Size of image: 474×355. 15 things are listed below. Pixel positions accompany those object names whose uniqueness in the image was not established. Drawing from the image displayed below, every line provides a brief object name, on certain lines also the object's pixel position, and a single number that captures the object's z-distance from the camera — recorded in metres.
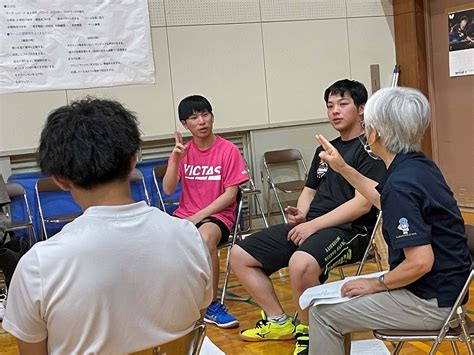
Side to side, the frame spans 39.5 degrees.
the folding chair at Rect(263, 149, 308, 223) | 5.83
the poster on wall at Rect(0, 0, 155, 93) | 5.16
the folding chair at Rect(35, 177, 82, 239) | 4.90
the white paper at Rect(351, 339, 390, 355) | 3.00
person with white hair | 2.14
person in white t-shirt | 1.31
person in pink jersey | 3.88
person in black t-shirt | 3.09
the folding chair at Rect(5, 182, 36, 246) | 4.81
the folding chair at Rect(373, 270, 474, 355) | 2.14
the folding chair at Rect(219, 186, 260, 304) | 3.95
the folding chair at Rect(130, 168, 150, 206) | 5.29
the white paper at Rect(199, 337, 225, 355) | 3.18
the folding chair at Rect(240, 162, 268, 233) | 4.73
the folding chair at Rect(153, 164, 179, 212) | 5.29
